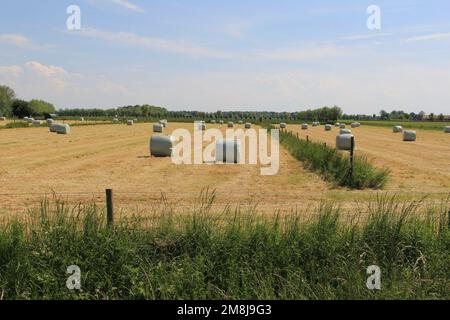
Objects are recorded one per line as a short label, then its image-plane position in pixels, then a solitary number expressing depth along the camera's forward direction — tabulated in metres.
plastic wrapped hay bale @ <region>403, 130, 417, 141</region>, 48.44
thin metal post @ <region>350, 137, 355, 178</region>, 17.39
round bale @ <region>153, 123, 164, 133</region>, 63.03
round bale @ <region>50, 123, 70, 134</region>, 55.53
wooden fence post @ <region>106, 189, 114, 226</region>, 7.35
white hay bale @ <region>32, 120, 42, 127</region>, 75.56
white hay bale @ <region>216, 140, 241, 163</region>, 25.64
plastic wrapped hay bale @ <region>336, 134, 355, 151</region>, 34.00
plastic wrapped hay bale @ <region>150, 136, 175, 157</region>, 28.05
